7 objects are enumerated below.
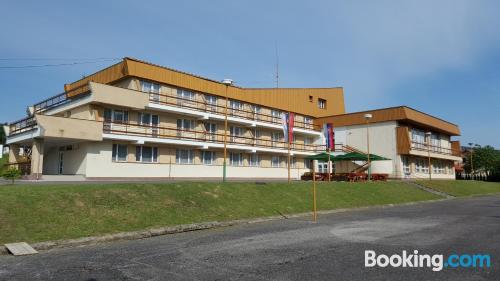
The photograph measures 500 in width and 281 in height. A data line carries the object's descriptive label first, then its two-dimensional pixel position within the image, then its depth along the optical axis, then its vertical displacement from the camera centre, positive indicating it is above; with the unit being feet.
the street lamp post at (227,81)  77.73 +18.89
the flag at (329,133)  112.68 +12.16
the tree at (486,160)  250.98 +10.00
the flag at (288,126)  84.84 +10.72
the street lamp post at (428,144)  156.15 +13.44
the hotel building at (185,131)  93.66 +13.30
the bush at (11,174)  59.02 -0.19
